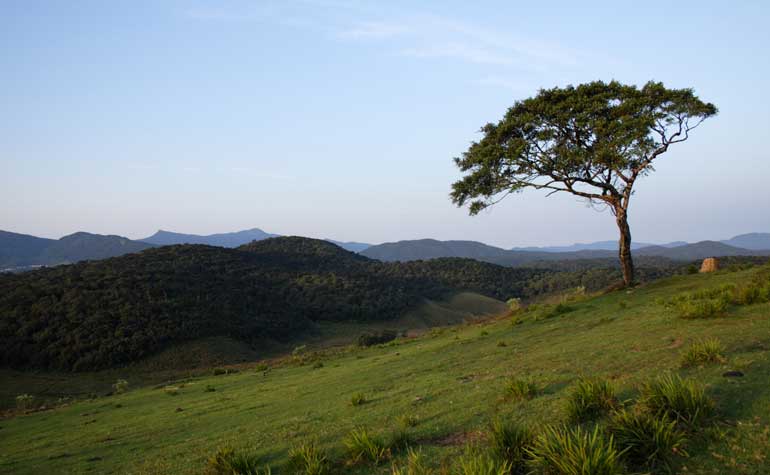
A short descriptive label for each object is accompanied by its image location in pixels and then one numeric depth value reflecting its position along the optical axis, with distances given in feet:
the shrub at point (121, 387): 92.22
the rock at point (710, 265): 86.68
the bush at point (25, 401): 90.09
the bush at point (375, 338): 128.98
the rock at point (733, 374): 21.78
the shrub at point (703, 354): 24.99
